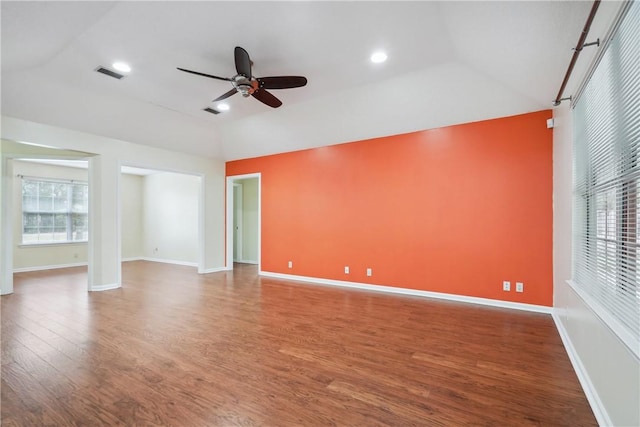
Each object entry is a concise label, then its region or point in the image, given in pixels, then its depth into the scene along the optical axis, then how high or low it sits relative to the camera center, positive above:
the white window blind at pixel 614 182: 1.42 +0.19
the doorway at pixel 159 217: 7.61 -0.12
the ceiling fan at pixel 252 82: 2.51 +1.32
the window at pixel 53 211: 6.57 +0.05
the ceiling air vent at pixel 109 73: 3.33 +1.70
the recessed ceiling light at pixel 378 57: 3.04 +1.71
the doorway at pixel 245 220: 7.78 -0.20
